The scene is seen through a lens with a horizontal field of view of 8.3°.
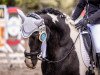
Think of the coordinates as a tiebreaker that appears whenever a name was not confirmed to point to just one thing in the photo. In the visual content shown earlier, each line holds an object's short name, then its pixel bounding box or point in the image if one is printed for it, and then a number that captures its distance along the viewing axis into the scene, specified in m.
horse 11.40
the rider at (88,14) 11.75
